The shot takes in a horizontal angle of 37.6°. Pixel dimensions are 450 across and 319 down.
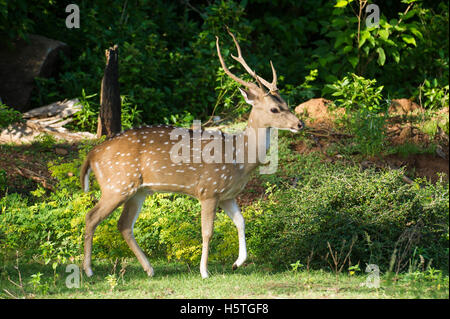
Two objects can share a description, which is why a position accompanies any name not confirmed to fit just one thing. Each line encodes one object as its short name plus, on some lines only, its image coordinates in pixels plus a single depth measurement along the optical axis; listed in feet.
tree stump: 30.66
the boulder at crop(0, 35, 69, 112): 37.27
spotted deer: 21.36
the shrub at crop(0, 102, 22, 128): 30.96
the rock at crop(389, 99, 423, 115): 35.88
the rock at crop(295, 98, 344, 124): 34.45
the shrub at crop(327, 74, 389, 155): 31.14
